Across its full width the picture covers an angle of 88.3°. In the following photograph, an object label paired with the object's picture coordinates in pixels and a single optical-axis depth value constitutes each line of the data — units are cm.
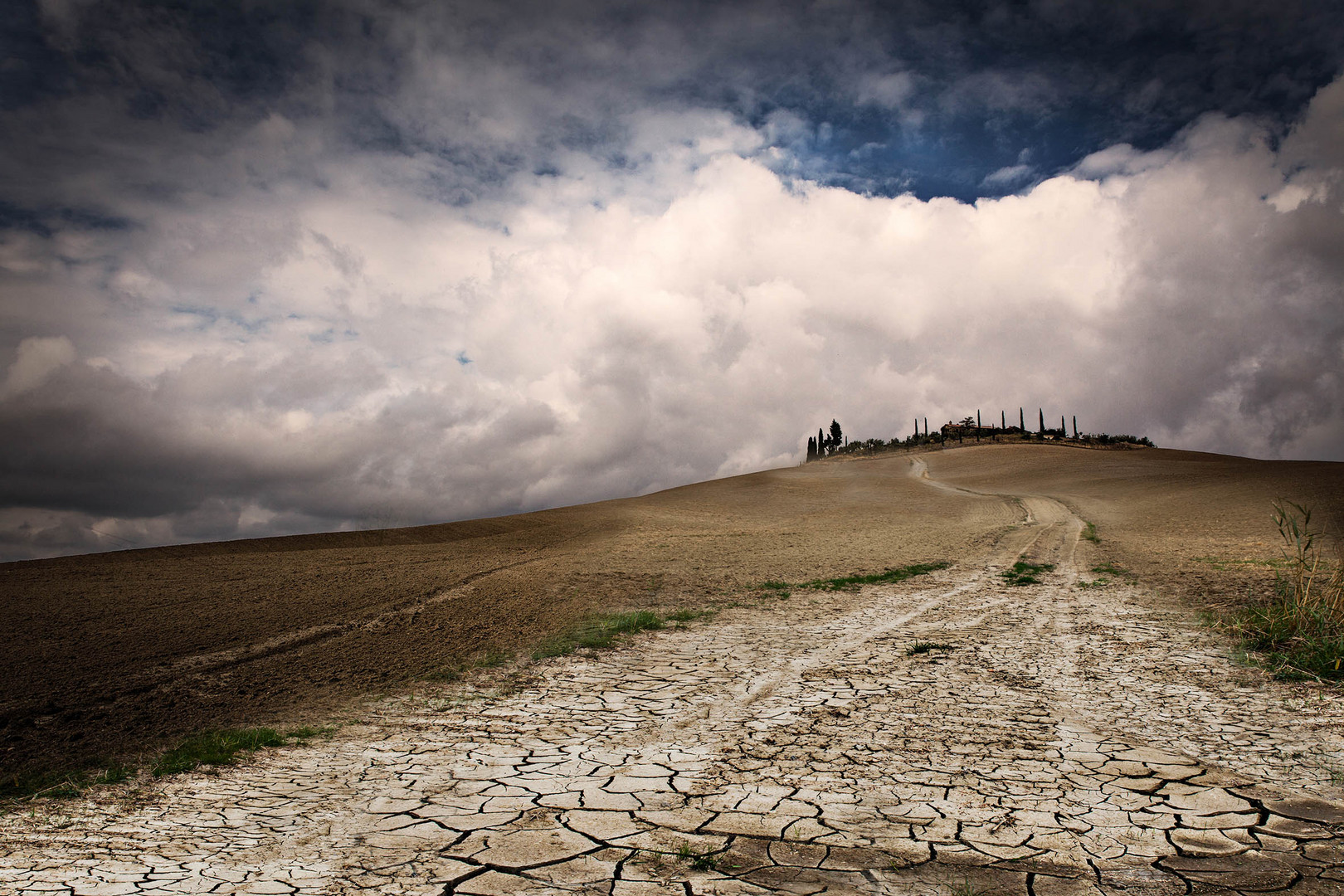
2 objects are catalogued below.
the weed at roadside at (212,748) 483
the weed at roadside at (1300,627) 650
